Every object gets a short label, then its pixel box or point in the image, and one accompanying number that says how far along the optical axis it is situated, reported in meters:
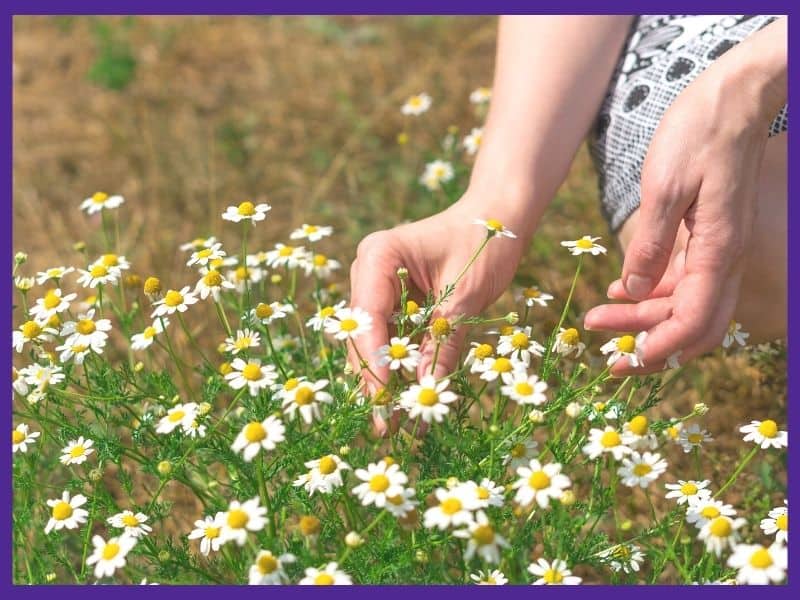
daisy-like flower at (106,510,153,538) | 0.77
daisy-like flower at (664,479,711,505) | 0.78
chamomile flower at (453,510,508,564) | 0.71
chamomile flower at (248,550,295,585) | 0.72
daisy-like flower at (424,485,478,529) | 0.72
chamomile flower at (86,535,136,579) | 0.75
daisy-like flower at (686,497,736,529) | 0.75
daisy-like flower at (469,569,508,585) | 0.75
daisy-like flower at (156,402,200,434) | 0.78
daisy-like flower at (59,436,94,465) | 0.80
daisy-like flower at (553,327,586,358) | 0.79
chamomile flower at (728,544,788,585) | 0.71
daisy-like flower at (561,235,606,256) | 0.84
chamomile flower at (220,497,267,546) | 0.73
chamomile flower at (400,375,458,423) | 0.75
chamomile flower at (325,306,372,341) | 0.80
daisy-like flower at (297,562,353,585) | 0.72
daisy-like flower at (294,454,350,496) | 0.76
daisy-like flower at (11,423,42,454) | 0.81
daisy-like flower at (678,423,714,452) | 0.81
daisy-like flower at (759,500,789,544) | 0.75
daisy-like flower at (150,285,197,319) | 0.83
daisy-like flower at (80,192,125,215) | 0.95
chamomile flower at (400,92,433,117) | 1.18
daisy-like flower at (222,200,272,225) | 0.86
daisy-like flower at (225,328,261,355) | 0.81
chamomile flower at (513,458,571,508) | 0.73
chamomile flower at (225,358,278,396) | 0.78
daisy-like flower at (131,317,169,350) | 0.83
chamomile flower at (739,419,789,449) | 0.79
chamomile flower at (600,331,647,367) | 0.79
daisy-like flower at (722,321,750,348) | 0.86
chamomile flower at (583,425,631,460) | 0.74
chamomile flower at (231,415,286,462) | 0.75
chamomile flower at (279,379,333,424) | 0.76
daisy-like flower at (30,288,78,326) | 0.85
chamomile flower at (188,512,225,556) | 0.76
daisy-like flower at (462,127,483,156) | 1.08
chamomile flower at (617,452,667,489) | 0.75
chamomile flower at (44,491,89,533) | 0.78
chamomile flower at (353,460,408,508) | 0.74
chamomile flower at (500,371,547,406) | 0.76
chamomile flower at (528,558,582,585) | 0.73
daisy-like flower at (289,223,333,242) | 0.91
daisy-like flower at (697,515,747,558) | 0.74
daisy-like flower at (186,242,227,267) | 0.85
